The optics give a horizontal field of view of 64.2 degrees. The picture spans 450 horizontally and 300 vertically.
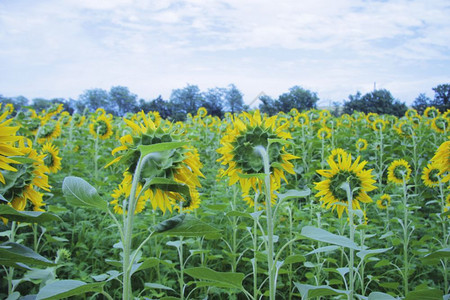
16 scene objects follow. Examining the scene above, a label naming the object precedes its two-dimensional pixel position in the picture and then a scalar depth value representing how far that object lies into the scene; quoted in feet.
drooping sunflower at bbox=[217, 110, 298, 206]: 3.95
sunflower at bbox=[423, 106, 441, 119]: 22.75
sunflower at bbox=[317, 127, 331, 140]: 15.19
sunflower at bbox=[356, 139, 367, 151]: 14.64
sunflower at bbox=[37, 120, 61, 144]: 13.55
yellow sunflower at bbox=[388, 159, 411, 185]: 10.96
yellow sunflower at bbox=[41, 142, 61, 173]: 8.80
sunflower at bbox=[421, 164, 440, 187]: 10.67
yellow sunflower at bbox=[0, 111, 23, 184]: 2.85
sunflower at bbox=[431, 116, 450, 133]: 17.79
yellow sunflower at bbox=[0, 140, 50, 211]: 3.94
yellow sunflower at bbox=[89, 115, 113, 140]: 14.24
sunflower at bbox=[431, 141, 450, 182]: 5.07
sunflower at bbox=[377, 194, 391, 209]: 10.12
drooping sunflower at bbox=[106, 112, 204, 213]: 2.93
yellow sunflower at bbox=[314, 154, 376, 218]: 5.41
